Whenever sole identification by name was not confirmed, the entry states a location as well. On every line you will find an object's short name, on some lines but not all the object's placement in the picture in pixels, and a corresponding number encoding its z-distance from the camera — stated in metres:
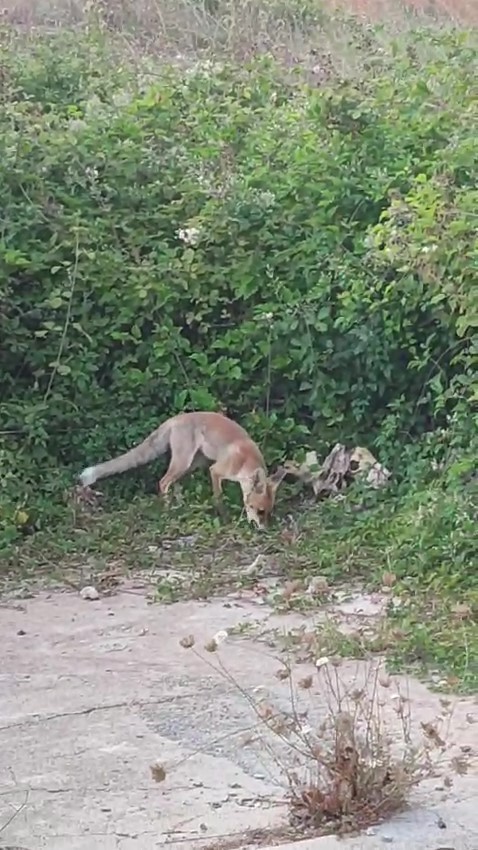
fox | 8.05
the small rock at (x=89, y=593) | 7.15
